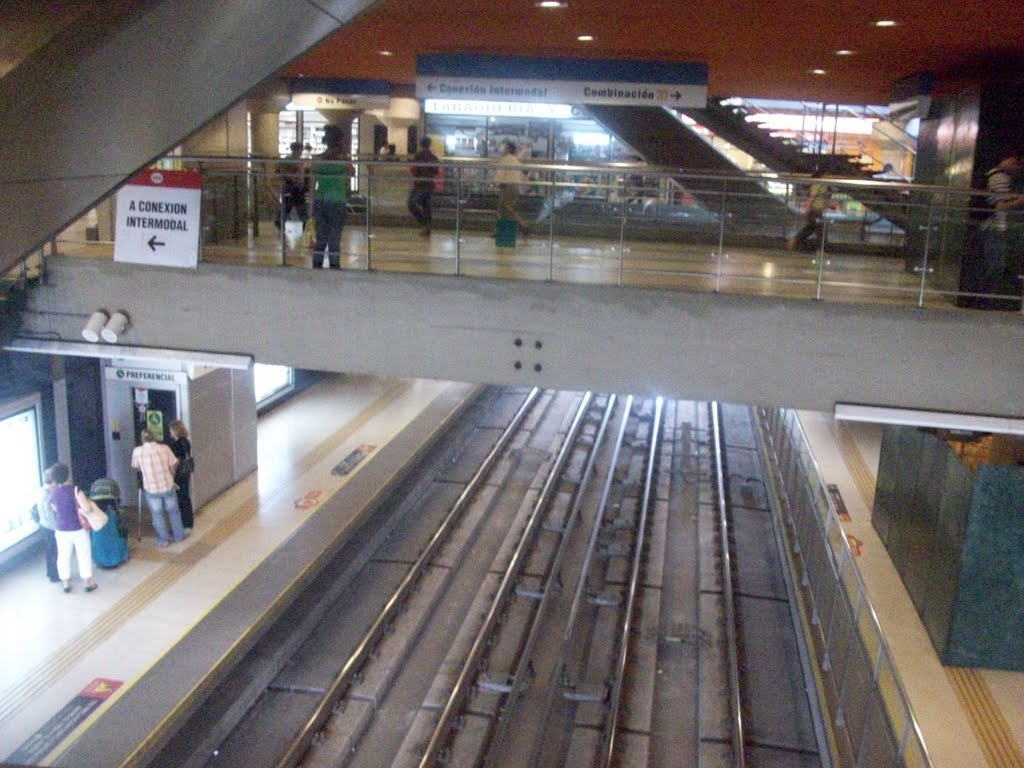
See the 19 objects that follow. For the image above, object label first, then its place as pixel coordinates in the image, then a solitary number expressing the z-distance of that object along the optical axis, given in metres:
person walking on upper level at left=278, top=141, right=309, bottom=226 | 9.17
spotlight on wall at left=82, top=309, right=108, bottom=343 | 8.35
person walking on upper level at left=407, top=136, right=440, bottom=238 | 10.16
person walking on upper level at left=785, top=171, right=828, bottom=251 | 9.00
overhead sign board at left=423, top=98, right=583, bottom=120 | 13.59
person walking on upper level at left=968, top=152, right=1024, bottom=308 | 7.65
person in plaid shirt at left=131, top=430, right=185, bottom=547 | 9.98
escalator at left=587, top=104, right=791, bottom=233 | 16.14
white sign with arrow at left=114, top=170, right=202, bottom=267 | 8.29
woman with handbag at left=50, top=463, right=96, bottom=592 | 8.97
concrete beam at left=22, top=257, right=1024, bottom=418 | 7.25
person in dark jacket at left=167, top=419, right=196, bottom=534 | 10.43
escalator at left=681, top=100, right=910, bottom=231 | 16.38
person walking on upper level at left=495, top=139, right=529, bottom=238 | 10.13
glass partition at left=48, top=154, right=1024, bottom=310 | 7.98
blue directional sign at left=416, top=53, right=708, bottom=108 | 10.56
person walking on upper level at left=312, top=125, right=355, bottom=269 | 8.88
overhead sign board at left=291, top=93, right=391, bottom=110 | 15.08
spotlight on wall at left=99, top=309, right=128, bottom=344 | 8.37
